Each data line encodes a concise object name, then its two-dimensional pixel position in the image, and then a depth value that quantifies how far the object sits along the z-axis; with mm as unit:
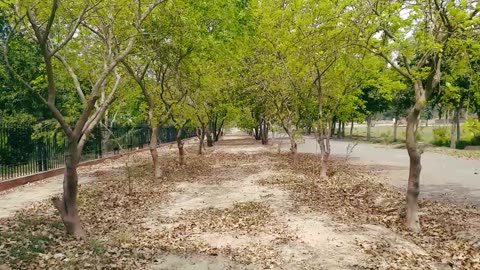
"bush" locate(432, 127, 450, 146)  33688
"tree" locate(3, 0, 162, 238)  7504
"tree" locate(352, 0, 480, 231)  8242
